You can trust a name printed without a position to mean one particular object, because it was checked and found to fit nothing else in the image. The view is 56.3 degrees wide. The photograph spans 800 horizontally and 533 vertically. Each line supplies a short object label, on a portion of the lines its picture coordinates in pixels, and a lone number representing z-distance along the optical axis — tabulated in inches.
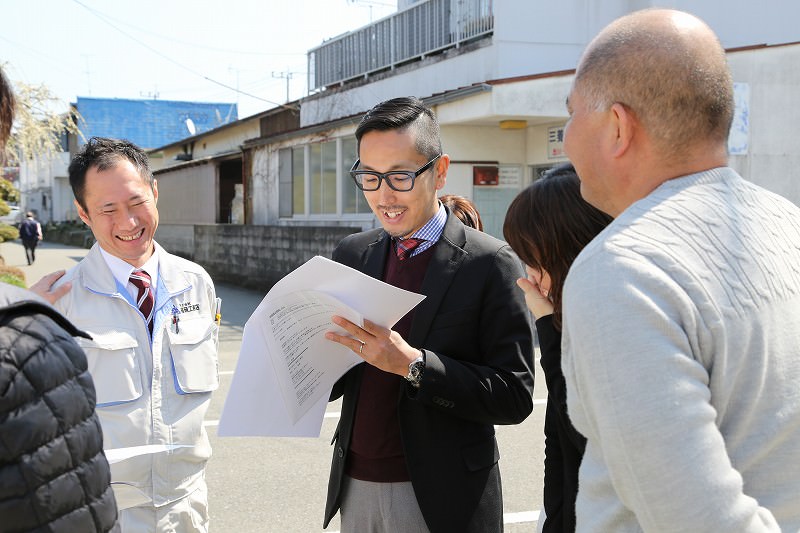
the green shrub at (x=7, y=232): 1018.7
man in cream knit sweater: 44.1
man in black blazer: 91.3
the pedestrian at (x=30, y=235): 1068.5
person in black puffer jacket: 44.4
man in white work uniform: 101.0
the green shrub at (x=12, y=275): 423.9
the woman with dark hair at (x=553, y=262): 81.2
